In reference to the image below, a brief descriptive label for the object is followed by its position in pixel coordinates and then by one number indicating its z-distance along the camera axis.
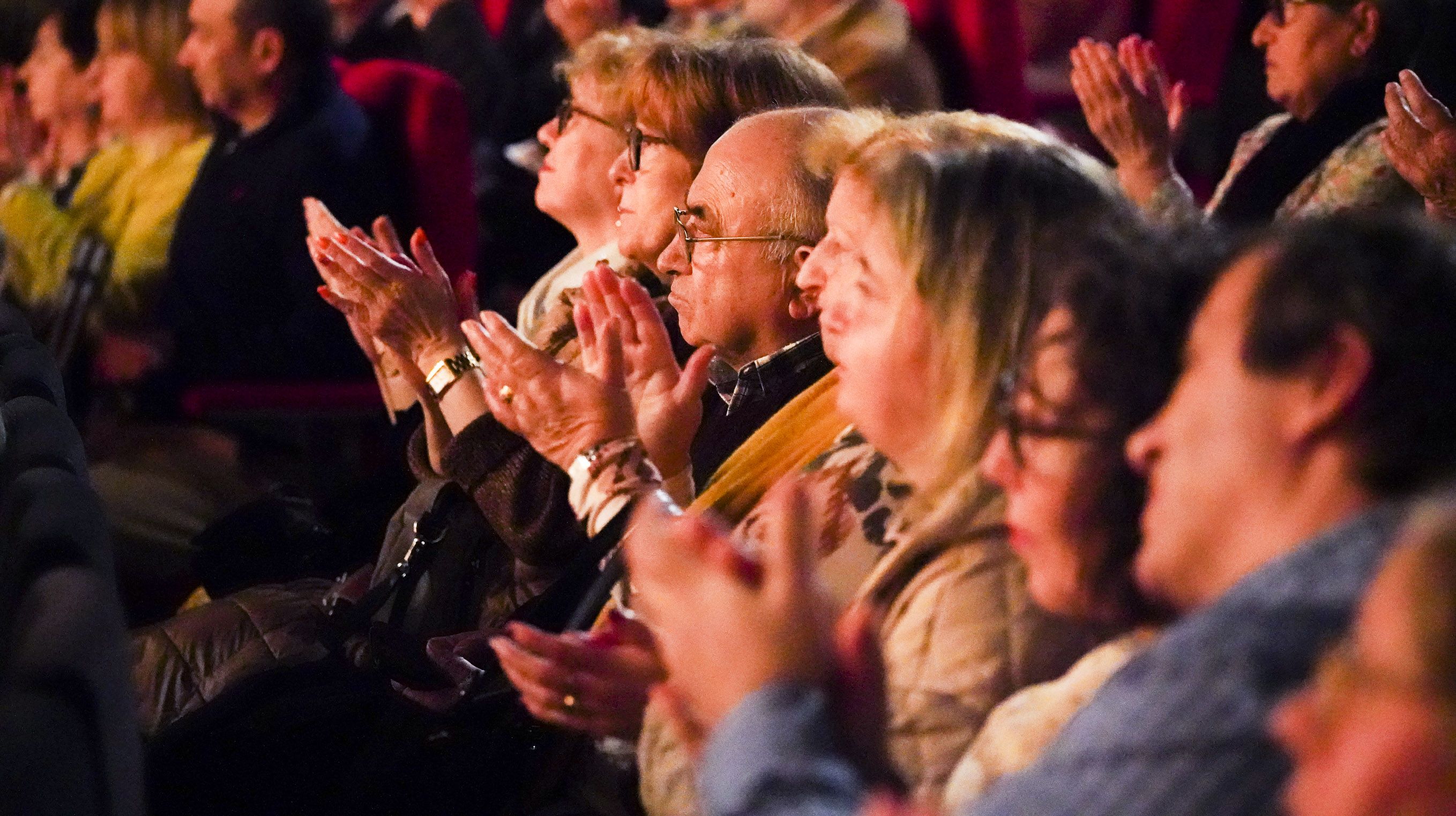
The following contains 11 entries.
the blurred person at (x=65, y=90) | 9.48
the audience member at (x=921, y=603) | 2.64
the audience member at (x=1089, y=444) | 2.24
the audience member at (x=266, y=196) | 7.14
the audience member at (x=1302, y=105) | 5.25
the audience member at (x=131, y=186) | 7.88
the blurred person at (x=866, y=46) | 5.96
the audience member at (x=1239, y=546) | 1.83
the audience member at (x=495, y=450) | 4.09
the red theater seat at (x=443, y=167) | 7.23
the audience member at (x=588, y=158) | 5.39
